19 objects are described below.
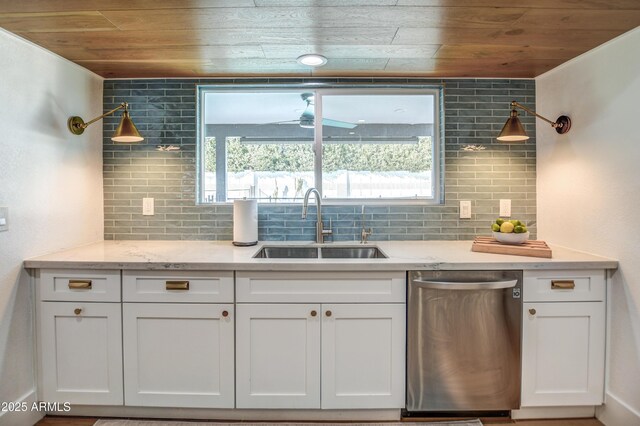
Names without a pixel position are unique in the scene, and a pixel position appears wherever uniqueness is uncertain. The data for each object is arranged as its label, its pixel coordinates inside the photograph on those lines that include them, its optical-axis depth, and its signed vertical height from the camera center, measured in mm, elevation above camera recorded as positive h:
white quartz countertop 1779 -269
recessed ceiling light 2071 +870
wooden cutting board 1875 -220
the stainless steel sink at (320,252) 2326 -291
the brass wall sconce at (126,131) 2041 +436
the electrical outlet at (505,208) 2438 -4
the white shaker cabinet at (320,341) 1805 -674
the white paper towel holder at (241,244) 2270 -230
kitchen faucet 2357 -112
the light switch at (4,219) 1696 -53
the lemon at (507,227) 2043 -113
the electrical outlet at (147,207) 2457 +5
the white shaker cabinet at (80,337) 1818 -658
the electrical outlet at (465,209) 2451 -11
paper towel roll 2260 -91
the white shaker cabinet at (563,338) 1816 -666
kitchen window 2520 +433
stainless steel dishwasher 1798 -680
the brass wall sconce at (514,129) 2051 +454
